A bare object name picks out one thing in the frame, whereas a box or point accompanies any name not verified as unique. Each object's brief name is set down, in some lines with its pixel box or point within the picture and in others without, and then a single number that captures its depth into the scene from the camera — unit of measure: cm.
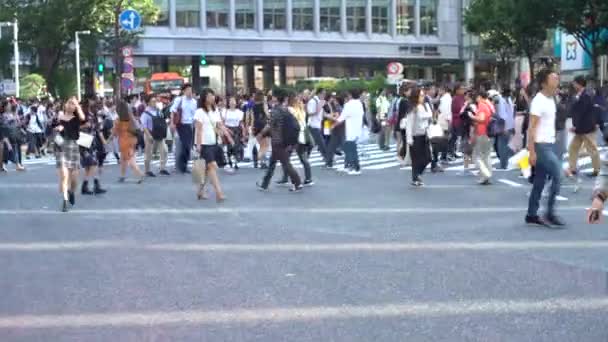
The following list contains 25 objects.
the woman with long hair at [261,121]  2005
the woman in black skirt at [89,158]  1473
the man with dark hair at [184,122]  1948
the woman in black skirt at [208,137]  1416
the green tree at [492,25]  4689
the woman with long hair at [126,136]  1744
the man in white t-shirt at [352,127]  1848
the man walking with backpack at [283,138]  1530
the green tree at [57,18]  4897
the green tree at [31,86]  4784
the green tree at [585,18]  3972
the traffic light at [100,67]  4400
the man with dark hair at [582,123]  1548
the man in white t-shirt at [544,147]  1082
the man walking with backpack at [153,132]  1911
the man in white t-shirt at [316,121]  2062
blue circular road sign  3706
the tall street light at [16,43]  4641
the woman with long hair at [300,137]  1636
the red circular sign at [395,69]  4012
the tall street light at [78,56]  5014
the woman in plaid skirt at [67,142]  1340
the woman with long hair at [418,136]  1568
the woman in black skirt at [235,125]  2075
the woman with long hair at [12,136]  2240
